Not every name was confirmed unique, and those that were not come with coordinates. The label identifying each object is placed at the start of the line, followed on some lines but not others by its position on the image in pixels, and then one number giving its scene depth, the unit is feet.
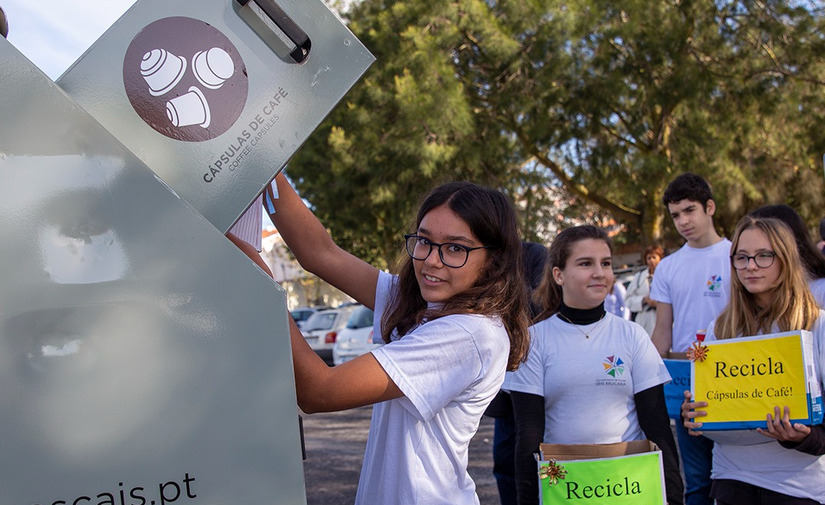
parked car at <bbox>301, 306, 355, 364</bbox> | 56.39
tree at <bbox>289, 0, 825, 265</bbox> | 43.16
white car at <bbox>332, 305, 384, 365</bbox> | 46.90
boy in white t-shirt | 13.41
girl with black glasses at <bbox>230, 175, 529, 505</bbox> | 4.96
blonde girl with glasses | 8.77
